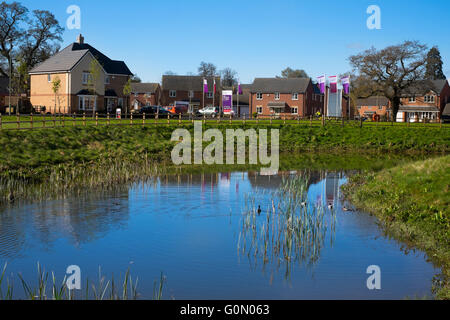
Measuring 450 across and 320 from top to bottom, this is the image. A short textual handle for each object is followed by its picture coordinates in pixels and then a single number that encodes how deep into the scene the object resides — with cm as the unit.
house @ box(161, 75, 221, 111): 10769
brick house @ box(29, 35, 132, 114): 6731
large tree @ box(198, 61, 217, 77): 12700
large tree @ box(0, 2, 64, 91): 7638
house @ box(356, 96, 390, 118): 11346
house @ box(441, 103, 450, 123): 9544
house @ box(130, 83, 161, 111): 10788
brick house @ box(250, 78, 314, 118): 9606
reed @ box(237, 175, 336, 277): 1233
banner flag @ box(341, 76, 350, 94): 5294
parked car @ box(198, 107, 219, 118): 8206
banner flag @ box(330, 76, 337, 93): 4964
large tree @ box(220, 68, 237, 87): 13712
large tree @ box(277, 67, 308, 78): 14862
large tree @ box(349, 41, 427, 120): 7388
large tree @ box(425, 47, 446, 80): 13865
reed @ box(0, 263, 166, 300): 938
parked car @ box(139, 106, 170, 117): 6606
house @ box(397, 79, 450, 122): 9631
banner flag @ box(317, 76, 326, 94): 5325
